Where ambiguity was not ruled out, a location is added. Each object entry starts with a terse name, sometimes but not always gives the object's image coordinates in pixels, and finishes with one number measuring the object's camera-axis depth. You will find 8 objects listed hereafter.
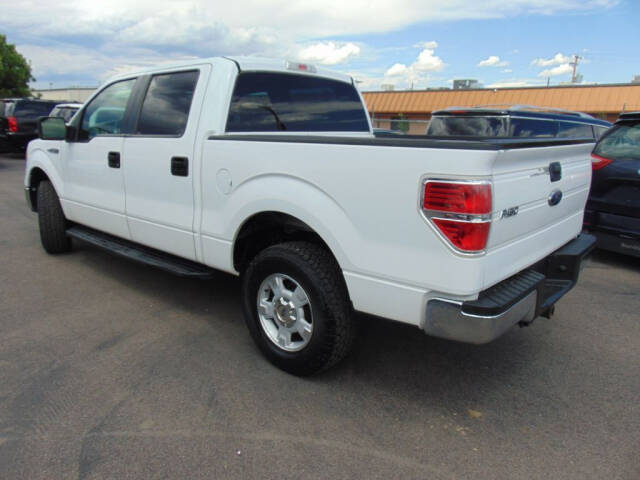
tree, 34.09
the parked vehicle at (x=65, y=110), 14.15
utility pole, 56.06
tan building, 27.17
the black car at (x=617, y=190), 5.12
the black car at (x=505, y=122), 7.44
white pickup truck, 2.29
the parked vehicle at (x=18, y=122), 14.91
